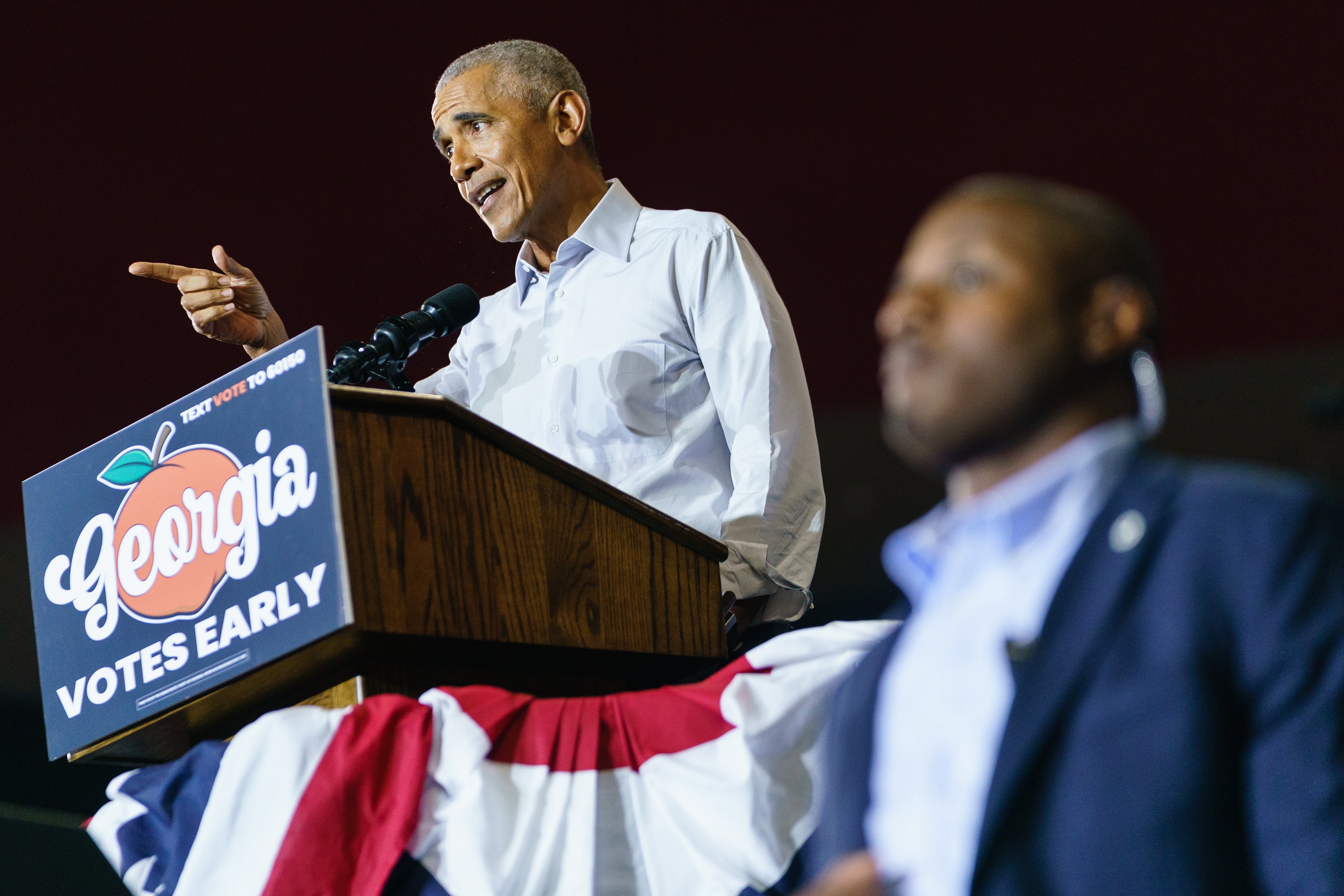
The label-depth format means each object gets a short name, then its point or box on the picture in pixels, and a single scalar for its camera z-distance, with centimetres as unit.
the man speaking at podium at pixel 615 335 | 1023
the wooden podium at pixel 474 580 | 966
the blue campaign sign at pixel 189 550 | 956
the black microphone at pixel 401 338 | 996
